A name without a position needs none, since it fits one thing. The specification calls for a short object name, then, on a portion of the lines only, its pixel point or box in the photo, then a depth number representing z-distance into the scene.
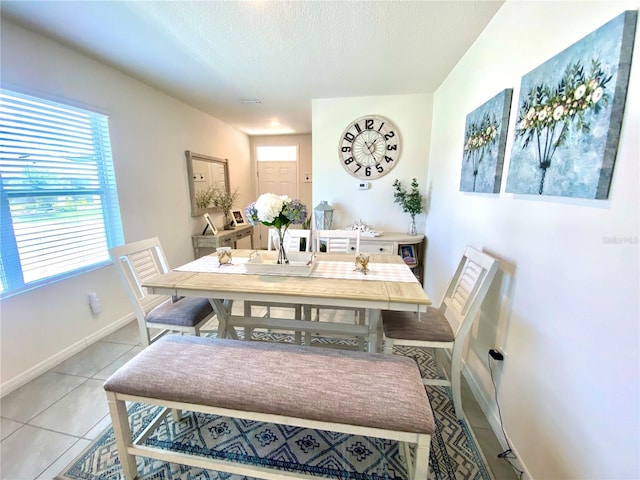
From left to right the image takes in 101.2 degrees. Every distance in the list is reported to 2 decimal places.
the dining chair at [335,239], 2.43
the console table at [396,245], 3.04
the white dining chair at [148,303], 1.71
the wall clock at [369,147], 3.19
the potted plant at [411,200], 3.15
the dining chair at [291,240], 2.27
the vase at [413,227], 3.27
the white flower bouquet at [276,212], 1.60
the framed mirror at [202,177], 3.60
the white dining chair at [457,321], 1.46
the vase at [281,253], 1.74
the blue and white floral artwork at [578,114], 0.84
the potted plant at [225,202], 4.15
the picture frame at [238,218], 4.60
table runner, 1.66
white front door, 5.54
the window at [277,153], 5.51
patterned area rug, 1.30
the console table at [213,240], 3.72
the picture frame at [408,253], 3.18
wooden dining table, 1.39
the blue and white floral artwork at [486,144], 1.50
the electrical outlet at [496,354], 1.48
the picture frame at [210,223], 3.77
